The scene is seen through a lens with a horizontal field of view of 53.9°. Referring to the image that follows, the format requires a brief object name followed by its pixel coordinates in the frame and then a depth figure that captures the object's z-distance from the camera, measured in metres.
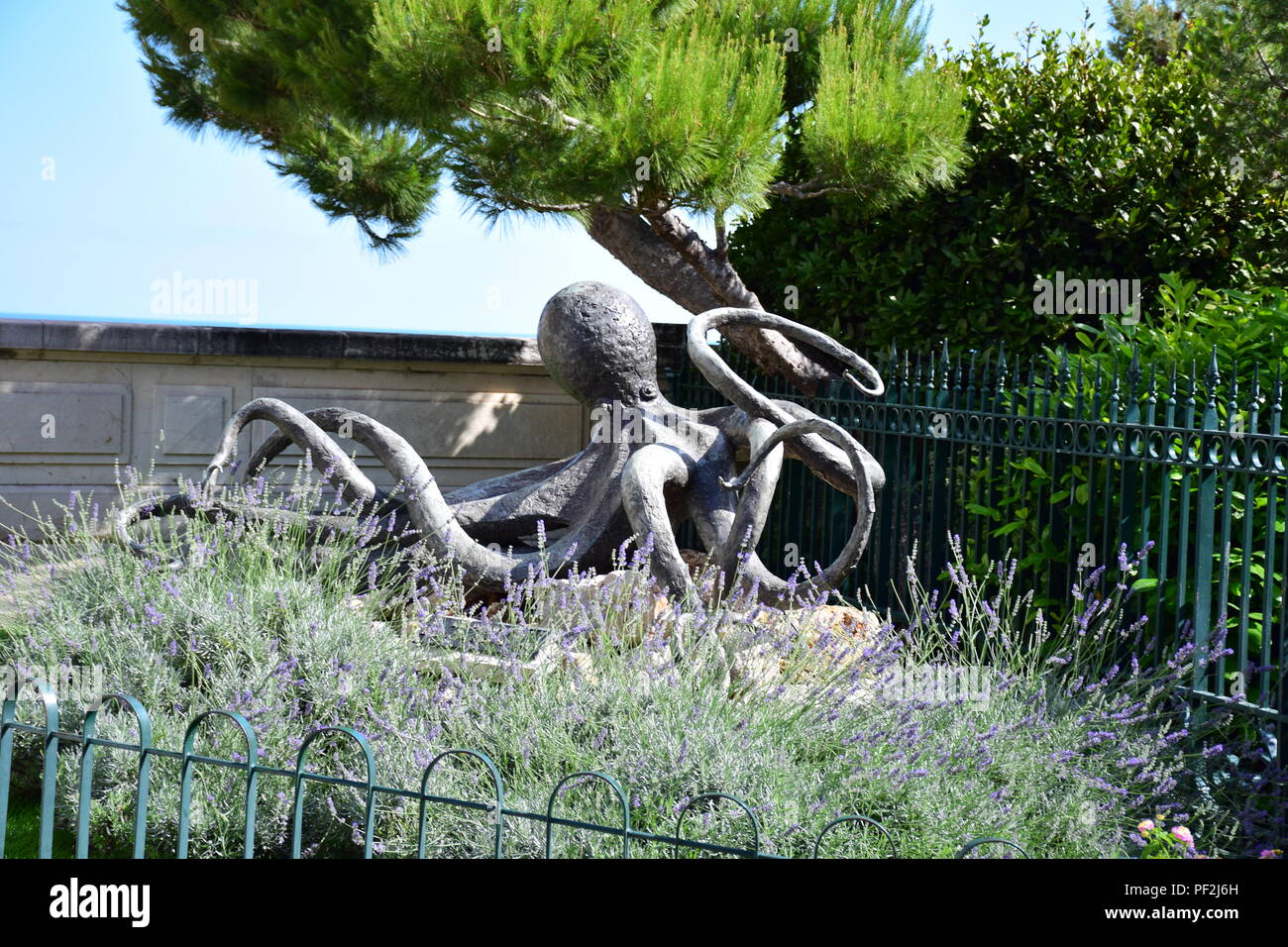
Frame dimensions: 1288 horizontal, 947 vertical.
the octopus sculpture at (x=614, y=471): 5.72
